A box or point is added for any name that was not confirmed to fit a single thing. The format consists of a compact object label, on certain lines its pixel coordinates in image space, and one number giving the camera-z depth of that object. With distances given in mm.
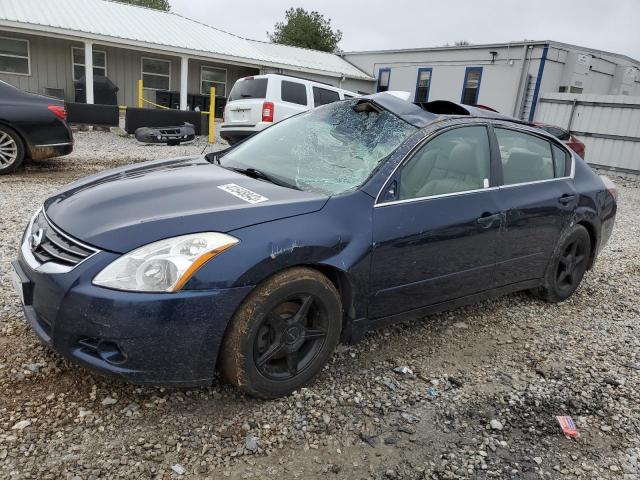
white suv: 11391
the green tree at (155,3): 46822
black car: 7055
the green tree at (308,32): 41188
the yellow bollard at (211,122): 13805
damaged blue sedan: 2197
